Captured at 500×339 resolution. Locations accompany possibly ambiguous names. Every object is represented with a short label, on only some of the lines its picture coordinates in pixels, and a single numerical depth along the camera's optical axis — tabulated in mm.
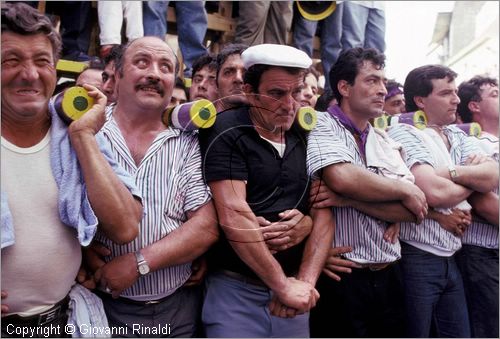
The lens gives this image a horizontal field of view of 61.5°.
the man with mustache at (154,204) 1572
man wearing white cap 1638
